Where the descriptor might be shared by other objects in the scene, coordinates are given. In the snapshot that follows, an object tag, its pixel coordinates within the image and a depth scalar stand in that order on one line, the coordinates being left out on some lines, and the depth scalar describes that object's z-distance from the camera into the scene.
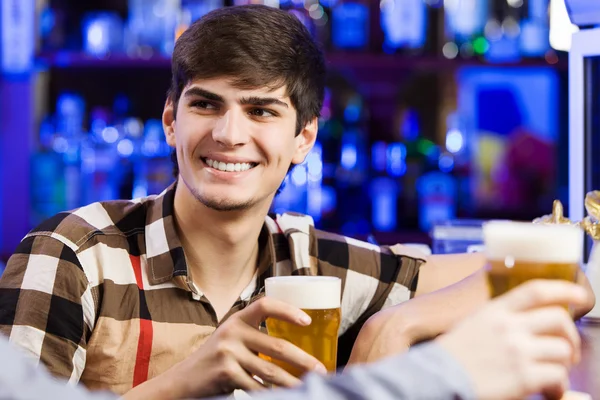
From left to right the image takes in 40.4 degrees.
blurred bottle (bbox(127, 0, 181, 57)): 3.41
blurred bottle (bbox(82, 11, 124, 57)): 3.42
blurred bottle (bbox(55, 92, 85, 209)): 3.33
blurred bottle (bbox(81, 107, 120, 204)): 3.34
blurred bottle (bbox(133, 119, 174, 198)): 3.35
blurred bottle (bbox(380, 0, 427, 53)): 3.46
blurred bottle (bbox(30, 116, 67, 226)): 3.34
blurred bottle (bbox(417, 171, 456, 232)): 3.44
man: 1.45
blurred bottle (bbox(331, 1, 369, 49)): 3.47
